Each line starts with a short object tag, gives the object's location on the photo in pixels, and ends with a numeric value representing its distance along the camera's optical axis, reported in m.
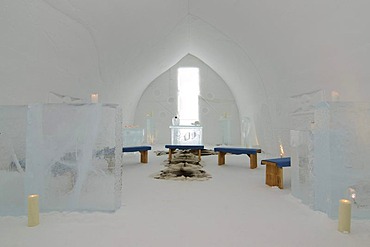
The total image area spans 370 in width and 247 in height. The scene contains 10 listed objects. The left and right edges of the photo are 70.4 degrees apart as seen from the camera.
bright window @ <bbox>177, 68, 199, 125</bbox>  10.20
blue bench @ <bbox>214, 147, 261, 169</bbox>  4.69
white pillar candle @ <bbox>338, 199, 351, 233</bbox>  1.92
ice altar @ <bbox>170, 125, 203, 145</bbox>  7.92
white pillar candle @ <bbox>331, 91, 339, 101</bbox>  2.55
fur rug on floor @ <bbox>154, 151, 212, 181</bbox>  3.90
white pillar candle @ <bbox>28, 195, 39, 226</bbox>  2.06
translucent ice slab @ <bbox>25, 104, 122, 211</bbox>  2.42
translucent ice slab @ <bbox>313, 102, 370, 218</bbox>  2.27
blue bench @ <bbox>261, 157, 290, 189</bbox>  3.19
